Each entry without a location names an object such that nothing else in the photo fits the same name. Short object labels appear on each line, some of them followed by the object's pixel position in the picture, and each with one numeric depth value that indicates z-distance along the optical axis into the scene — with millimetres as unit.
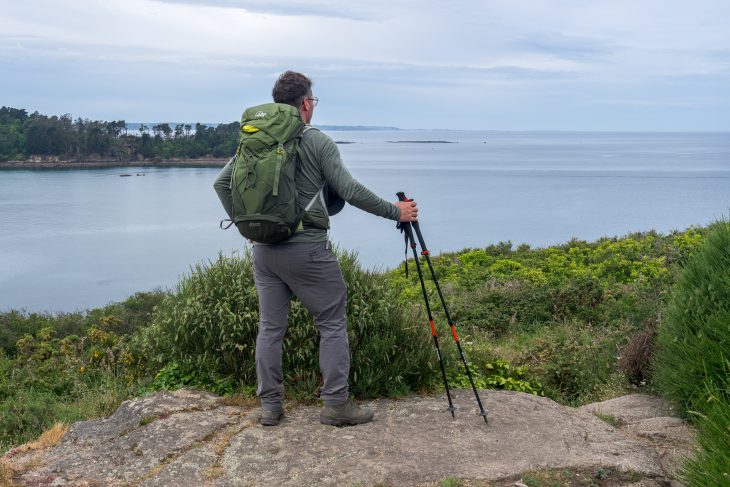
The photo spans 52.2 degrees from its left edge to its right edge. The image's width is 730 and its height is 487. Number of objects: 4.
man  4742
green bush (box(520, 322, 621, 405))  7305
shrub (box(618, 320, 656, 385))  6617
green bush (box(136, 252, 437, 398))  5812
